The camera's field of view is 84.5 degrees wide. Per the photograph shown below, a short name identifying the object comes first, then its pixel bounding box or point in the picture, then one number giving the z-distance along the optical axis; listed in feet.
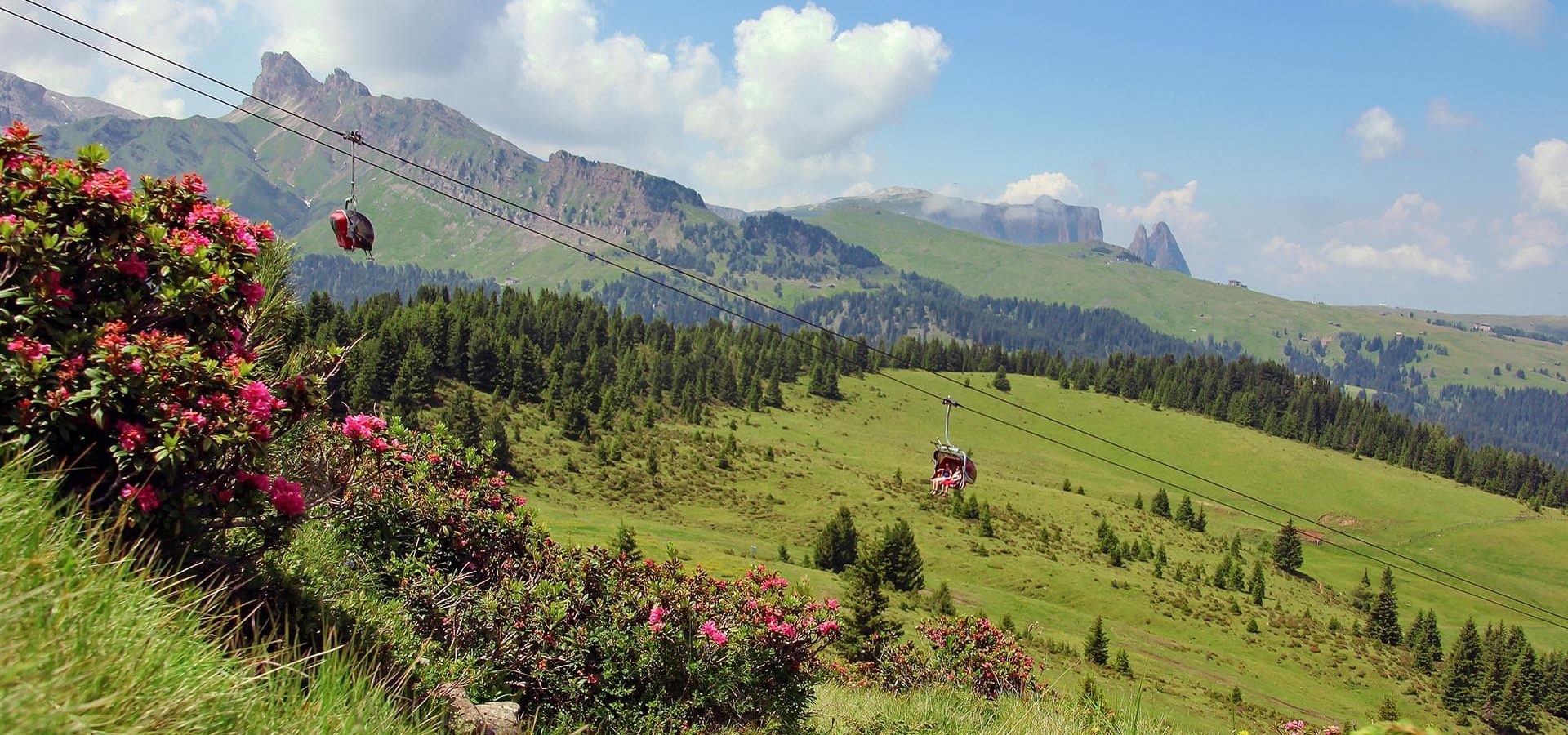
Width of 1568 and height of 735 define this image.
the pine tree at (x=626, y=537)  108.78
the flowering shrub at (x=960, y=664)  54.54
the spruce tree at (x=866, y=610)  129.80
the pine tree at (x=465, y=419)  269.64
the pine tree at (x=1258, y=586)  258.55
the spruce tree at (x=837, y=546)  225.56
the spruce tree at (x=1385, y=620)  260.83
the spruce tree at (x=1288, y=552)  329.11
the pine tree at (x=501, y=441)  271.69
